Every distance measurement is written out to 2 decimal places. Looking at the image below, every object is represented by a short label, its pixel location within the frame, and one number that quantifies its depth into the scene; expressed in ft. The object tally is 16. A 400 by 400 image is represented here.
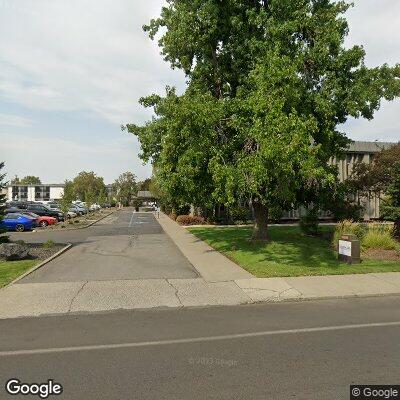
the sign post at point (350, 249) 45.19
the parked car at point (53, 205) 197.36
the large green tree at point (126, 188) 404.36
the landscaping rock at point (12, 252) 50.31
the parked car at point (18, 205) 170.45
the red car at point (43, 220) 113.80
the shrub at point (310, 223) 72.82
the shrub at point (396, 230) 59.26
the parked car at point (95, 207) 235.11
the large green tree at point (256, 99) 39.93
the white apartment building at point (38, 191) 513.04
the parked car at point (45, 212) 144.97
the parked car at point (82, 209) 193.78
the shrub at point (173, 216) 142.41
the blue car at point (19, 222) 101.24
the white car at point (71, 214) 158.43
